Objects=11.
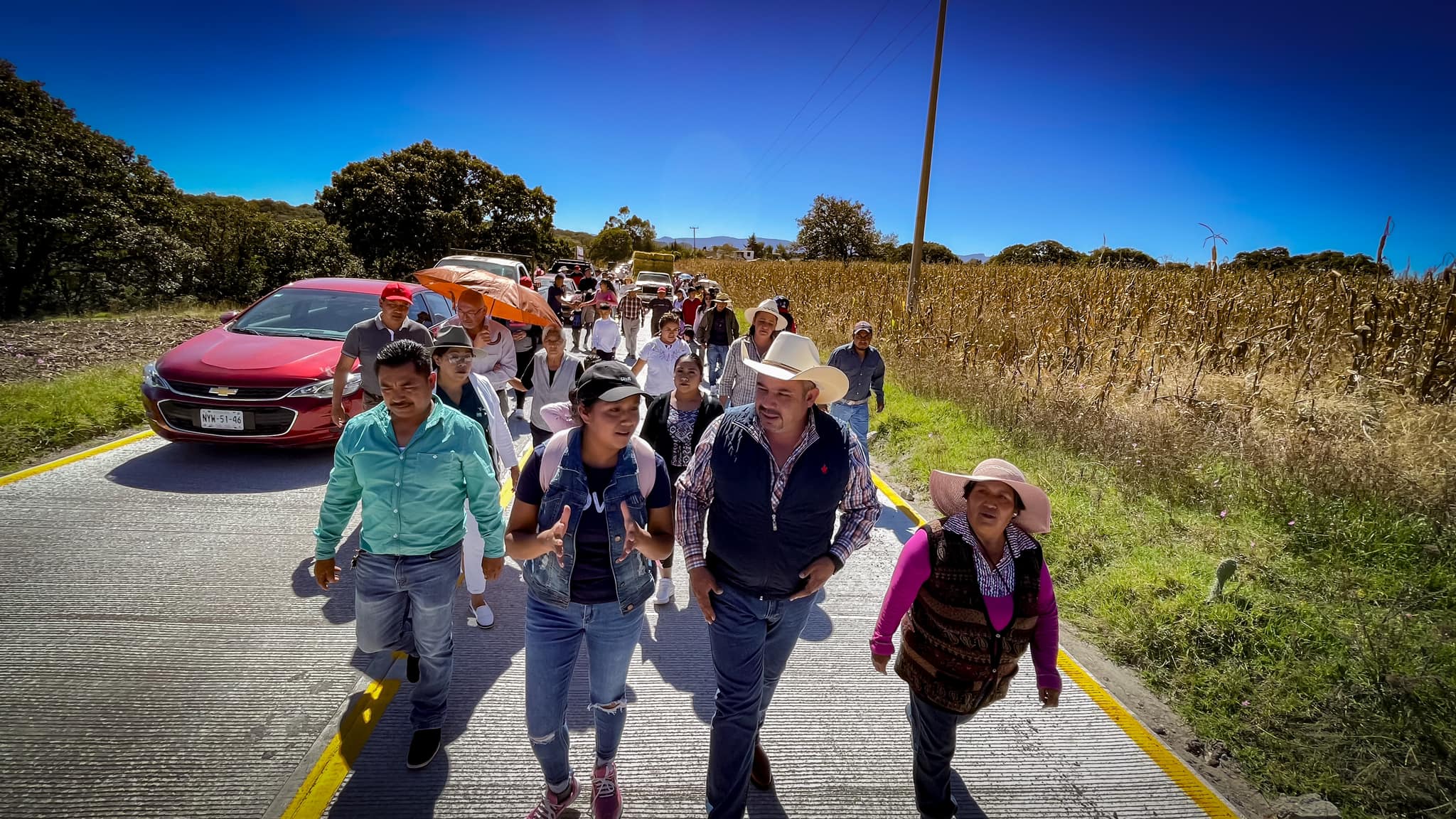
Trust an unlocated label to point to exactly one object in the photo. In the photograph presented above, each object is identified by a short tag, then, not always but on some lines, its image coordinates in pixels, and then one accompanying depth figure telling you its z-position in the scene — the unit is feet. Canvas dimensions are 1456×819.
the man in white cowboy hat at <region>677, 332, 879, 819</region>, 7.84
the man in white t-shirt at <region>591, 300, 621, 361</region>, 25.55
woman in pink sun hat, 7.84
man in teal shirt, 8.63
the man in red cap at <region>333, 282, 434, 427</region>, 15.70
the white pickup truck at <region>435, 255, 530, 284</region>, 45.39
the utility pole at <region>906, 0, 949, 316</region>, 40.91
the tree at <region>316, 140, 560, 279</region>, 102.06
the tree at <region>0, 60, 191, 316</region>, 54.49
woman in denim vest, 7.54
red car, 19.08
